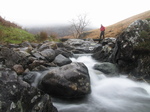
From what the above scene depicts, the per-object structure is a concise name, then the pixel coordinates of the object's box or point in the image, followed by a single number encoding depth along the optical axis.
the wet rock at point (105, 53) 10.13
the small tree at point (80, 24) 47.48
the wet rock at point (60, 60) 7.83
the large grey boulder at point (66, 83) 4.76
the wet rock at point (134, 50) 6.94
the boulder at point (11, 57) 6.40
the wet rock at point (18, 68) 6.12
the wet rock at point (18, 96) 2.33
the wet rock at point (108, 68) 7.56
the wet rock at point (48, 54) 8.15
